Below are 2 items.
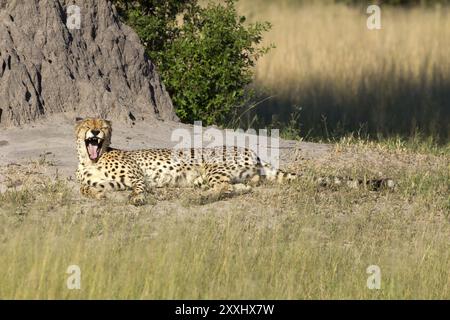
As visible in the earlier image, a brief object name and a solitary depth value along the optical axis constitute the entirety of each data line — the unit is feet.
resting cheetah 60.29
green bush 81.92
